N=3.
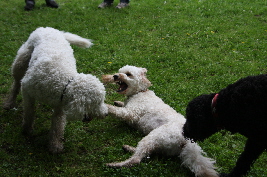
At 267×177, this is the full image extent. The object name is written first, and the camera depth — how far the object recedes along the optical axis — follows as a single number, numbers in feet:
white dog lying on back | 11.80
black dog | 9.50
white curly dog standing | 11.53
